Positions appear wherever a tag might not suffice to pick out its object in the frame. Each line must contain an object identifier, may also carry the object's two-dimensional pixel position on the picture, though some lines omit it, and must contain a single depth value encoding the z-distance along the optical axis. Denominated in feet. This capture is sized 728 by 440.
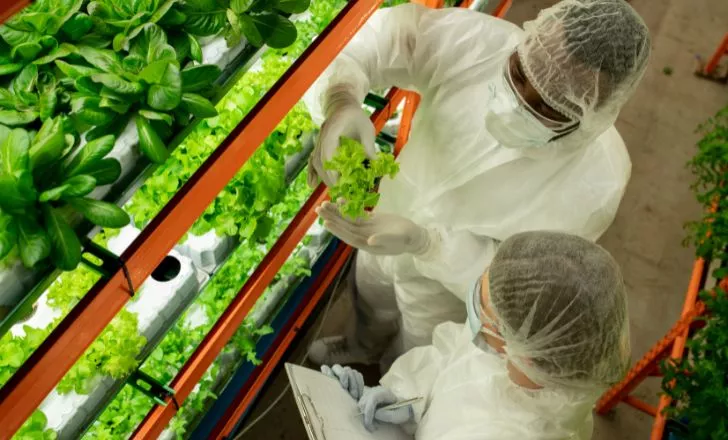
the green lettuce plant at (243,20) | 5.17
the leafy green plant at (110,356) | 6.46
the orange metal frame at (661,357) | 10.41
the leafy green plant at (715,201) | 10.73
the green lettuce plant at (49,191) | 3.99
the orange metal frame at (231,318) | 7.67
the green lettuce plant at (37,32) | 4.60
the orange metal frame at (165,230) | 4.57
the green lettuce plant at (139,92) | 4.48
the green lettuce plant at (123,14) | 4.91
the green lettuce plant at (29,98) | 4.39
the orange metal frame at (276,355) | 9.73
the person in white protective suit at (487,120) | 6.47
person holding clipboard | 5.84
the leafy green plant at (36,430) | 6.00
